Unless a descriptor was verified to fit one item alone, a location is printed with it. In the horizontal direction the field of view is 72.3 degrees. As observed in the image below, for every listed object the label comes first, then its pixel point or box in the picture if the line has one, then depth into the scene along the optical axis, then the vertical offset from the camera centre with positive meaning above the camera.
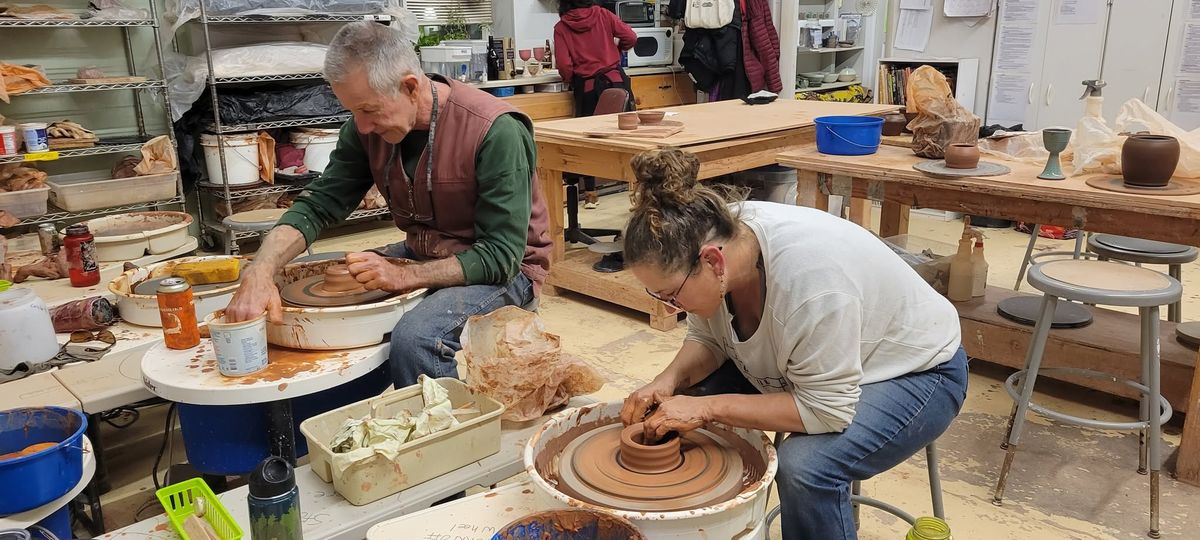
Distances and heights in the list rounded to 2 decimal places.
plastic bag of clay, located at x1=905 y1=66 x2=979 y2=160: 3.27 -0.30
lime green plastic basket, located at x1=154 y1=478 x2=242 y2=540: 1.43 -0.80
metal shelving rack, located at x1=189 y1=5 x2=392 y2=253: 4.87 -0.44
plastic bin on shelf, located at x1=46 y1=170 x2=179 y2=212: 4.59 -0.76
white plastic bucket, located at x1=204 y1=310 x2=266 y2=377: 1.79 -0.63
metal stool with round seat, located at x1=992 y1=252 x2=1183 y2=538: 2.41 -0.81
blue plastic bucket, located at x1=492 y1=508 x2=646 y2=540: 1.35 -0.76
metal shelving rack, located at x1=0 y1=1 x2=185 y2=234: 4.45 -0.20
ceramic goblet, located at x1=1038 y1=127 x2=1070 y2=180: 2.85 -0.36
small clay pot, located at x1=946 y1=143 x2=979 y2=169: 3.02 -0.41
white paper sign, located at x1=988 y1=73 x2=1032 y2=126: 6.18 -0.43
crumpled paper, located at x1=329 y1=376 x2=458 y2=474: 1.60 -0.76
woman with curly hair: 1.53 -0.56
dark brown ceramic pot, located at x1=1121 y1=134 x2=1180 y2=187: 2.62 -0.38
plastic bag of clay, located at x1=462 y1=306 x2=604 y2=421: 1.92 -0.73
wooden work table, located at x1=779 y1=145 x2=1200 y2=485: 2.58 -0.58
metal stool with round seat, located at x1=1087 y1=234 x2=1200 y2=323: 3.17 -0.81
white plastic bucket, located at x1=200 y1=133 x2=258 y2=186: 5.05 -0.63
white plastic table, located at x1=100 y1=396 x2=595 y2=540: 1.52 -0.86
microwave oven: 7.09 -0.02
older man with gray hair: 2.05 -0.41
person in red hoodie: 6.29 -0.02
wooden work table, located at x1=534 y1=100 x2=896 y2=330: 3.78 -0.49
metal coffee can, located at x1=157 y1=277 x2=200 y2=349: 1.96 -0.61
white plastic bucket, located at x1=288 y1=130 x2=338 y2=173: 5.35 -0.59
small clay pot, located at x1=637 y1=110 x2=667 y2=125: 4.07 -0.34
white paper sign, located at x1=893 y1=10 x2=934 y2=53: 6.57 +0.10
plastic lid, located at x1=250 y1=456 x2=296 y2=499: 1.27 -0.65
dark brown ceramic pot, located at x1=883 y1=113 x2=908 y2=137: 3.81 -0.37
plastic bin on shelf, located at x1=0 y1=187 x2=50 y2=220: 4.38 -0.77
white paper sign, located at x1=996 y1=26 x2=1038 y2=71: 6.09 -0.06
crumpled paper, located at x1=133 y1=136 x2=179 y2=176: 4.87 -0.60
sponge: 2.53 -0.65
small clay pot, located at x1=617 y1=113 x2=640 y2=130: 4.02 -0.36
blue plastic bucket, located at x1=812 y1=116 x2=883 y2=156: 3.44 -0.37
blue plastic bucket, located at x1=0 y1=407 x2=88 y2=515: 1.51 -0.76
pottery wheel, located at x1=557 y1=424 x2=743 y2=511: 1.42 -0.76
